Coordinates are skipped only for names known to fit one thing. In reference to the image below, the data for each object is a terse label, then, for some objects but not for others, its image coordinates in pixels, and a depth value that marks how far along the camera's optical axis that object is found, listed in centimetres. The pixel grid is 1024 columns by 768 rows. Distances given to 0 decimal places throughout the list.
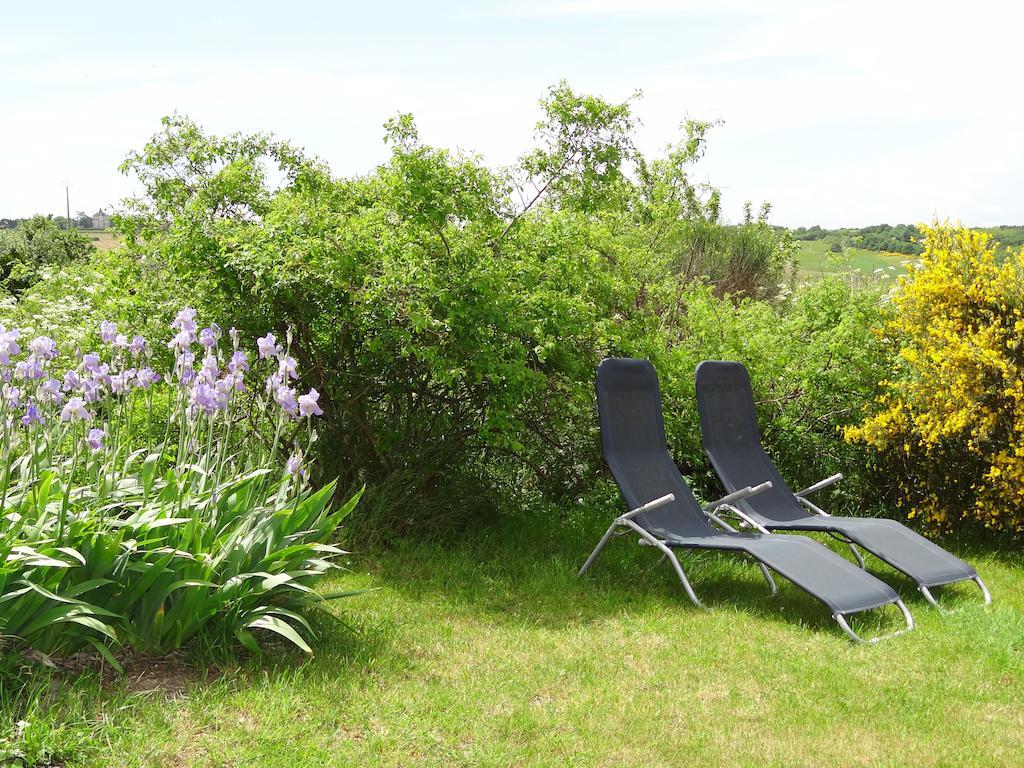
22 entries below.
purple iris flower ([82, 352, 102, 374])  395
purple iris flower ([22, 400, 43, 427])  398
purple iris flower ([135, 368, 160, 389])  414
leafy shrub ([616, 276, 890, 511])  750
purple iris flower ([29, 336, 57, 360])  394
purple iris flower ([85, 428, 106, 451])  385
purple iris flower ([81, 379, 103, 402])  396
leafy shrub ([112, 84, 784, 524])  566
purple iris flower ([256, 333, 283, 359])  404
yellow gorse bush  649
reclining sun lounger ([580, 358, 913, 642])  493
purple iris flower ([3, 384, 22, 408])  367
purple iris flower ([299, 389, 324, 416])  386
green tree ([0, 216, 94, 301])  2273
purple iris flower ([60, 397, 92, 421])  365
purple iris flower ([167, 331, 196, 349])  393
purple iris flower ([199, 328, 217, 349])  414
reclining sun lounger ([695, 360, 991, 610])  556
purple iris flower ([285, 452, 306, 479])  399
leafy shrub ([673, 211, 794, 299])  1279
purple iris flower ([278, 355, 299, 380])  400
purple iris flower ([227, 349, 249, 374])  398
